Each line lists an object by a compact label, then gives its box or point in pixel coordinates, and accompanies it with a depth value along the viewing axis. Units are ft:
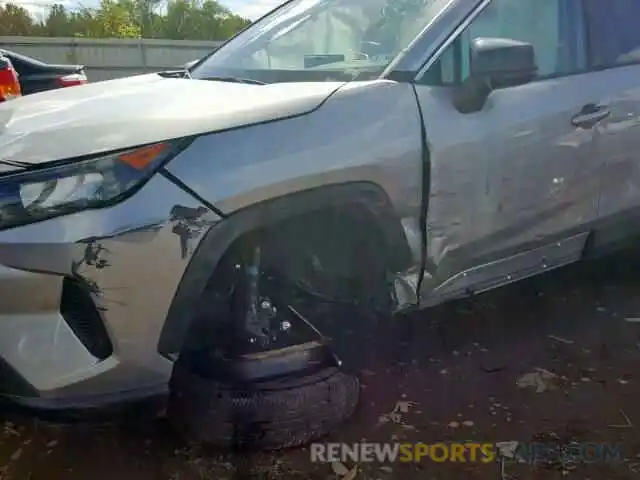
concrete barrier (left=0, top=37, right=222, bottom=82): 50.65
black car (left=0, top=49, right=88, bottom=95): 22.93
